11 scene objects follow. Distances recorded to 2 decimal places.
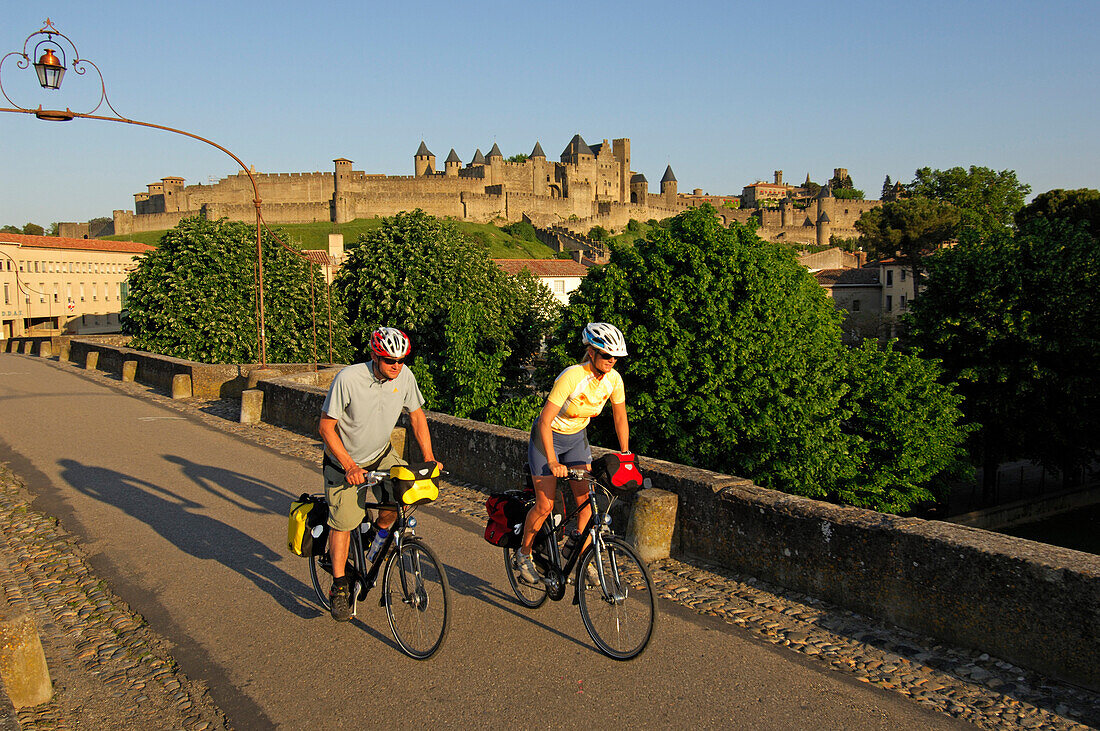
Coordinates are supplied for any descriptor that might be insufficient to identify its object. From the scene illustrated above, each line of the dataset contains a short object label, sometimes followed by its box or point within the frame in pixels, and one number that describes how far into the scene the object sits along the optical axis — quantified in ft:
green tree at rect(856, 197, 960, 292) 217.36
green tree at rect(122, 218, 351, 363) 104.17
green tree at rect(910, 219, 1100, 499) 88.74
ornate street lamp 48.70
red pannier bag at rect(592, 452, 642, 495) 16.66
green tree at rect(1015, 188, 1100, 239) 161.07
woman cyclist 17.26
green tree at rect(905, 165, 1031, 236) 264.93
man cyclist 16.97
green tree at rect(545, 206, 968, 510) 73.41
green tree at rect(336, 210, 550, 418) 115.75
